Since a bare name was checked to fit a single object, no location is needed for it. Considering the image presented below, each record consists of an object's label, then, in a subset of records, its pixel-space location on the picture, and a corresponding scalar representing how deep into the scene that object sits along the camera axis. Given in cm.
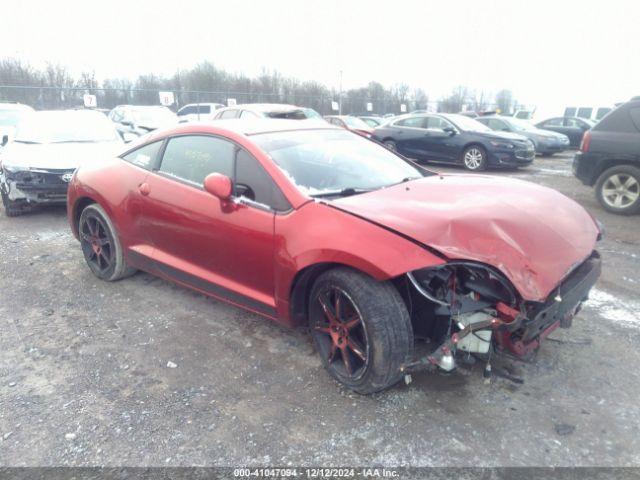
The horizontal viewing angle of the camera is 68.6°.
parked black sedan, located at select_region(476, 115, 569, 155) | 1546
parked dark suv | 705
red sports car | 250
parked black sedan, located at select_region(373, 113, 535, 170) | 1166
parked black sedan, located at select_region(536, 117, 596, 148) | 1777
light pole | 3221
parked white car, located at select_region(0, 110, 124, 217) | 635
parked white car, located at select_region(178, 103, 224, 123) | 2338
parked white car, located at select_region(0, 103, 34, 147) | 1103
